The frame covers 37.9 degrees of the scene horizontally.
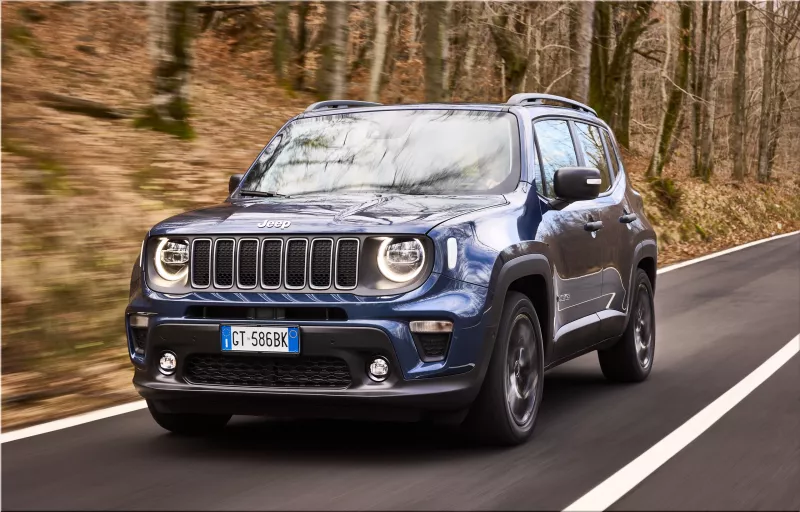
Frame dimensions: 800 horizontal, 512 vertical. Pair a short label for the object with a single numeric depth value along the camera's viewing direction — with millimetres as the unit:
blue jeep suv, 5723
